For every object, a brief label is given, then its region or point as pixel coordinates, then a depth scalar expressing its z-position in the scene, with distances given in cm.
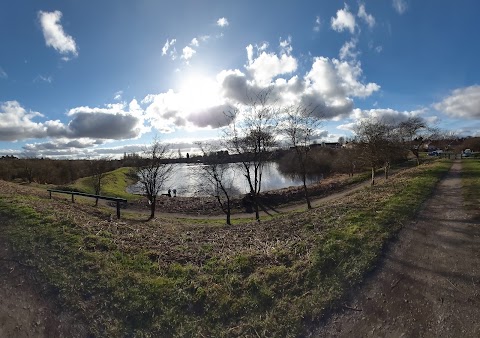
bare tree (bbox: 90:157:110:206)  3458
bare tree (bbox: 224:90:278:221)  2094
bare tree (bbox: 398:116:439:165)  3638
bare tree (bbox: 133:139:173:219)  2400
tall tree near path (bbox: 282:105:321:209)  2181
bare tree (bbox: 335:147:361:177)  3931
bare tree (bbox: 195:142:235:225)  2391
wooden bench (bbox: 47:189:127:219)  1496
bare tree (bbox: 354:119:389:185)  2541
